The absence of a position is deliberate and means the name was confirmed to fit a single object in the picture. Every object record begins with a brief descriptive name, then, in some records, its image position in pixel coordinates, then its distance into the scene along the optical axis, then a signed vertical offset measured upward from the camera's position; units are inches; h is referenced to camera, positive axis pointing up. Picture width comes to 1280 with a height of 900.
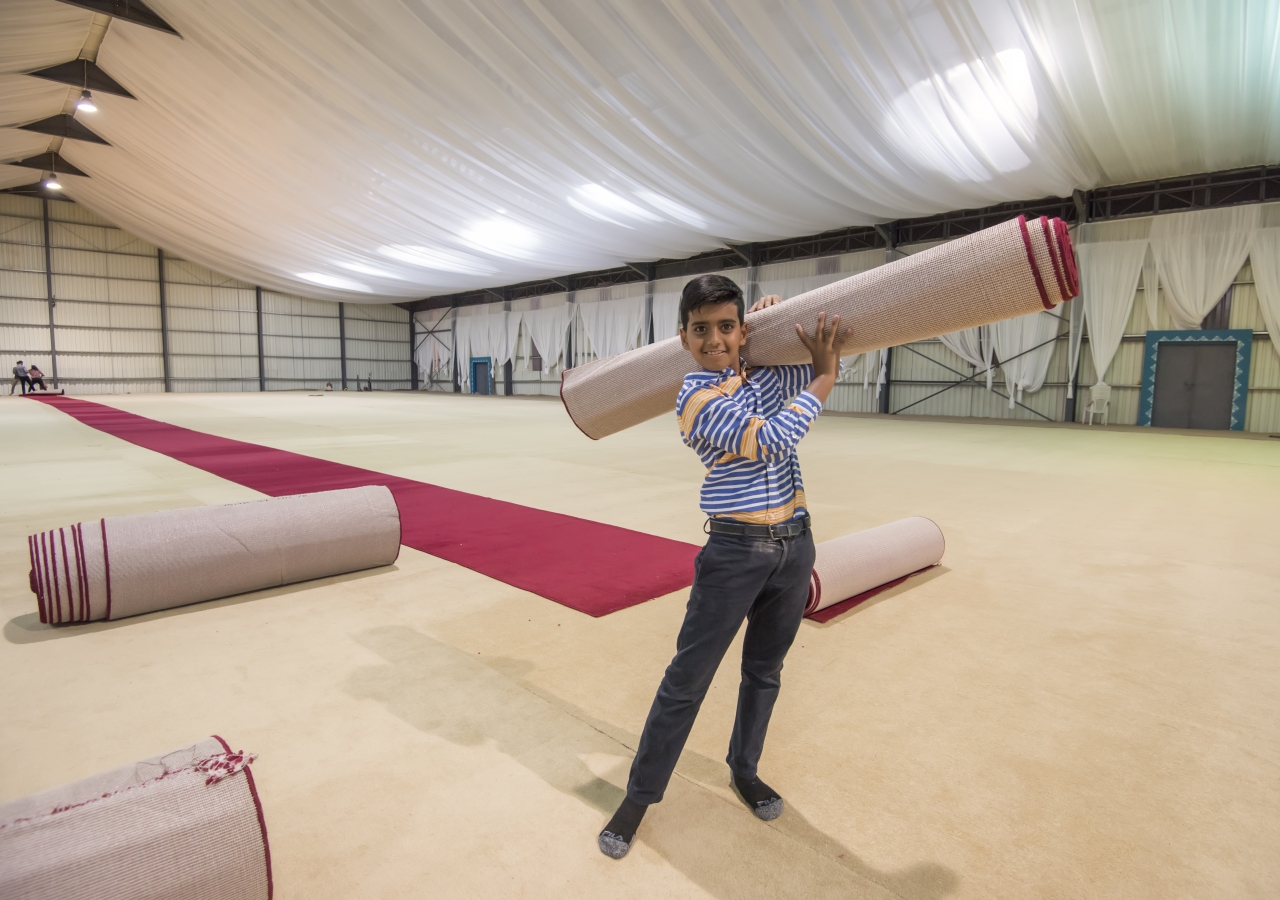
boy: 64.2 -12.2
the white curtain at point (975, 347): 679.1 +51.6
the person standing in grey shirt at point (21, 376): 967.6 +7.0
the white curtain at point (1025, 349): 649.0 +48.0
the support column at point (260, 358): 1231.5 +49.8
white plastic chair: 614.9 -1.2
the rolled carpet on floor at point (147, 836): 44.8 -31.3
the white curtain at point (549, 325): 1099.9 +108.0
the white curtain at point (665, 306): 911.7 +116.8
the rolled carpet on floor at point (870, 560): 129.4 -33.5
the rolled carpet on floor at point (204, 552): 119.9 -32.1
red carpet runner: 146.9 -40.0
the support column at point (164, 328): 1115.9 +91.4
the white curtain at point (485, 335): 1201.4 +98.7
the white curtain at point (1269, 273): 538.9 +102.6
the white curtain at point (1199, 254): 554.6 +122.8
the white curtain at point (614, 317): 974.4 +108.9
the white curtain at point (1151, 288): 599.8 +99.3
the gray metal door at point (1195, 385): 575.2 +14.7
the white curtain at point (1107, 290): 606.2 +99.2
